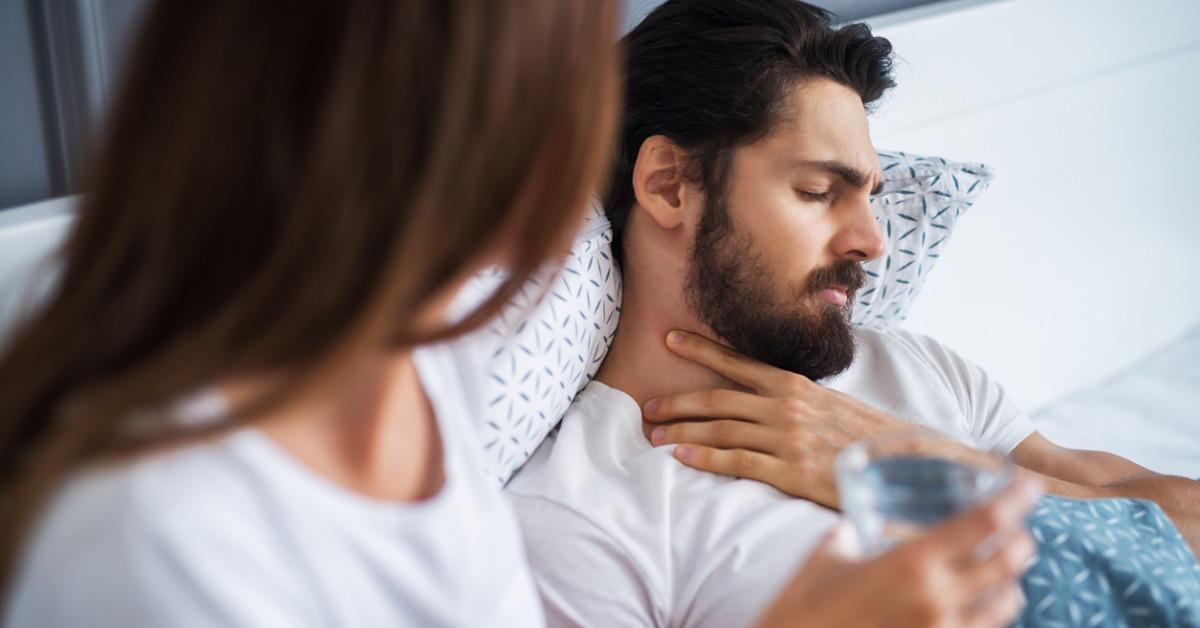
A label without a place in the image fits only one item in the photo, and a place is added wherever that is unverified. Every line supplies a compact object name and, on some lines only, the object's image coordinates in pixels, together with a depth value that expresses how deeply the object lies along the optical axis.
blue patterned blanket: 1.23
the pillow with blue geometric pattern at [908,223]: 1.73
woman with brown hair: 0.64
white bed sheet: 2.03
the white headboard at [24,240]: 1.04
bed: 2.06
